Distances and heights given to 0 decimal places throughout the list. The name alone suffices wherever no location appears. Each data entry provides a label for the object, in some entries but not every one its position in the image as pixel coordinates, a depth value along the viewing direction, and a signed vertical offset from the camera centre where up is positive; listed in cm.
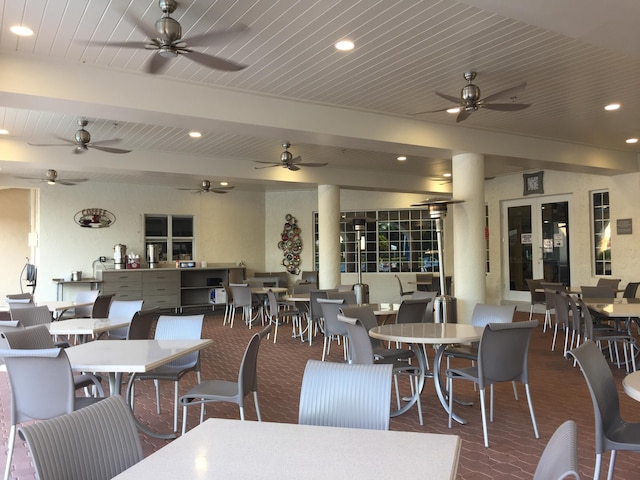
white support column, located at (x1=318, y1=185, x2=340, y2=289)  1162 +45
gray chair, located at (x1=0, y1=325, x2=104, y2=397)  388 -61
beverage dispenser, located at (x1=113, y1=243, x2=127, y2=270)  1237 +7
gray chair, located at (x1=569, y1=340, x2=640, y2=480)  269 -82
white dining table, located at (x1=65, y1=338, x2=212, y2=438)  333 -65
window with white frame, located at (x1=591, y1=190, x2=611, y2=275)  1078 +40
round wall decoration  1462 +33
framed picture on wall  1205 +157
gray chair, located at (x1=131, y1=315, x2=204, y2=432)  427 -69
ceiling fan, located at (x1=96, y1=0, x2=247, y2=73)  373 +154
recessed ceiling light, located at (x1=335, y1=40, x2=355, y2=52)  488 +193
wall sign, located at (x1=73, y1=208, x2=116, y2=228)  1243 +98
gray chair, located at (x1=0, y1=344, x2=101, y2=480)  313 -72
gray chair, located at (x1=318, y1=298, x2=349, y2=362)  628 -74
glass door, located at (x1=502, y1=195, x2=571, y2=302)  1175 +22
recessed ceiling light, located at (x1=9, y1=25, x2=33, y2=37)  445 +193
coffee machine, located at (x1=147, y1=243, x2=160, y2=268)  1282 +9
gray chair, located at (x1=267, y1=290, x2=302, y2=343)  870 -92
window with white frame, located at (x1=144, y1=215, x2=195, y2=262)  1335 +59
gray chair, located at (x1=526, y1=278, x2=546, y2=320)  974 -76
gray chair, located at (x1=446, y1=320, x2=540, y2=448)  390 -77
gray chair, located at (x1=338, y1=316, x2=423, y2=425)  431 -78
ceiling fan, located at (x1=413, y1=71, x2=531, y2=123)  546 +155
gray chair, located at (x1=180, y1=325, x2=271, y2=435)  356 -93
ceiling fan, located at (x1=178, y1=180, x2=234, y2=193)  1184 +154
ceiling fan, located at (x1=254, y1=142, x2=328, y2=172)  848 +150
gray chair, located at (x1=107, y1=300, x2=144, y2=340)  608 -57
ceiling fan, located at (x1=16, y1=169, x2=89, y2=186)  973 +152
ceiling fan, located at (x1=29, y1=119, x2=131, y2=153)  698 +153
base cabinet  1203 -59
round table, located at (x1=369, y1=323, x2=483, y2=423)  420 -66
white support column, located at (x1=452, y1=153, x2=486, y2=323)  804 +26
